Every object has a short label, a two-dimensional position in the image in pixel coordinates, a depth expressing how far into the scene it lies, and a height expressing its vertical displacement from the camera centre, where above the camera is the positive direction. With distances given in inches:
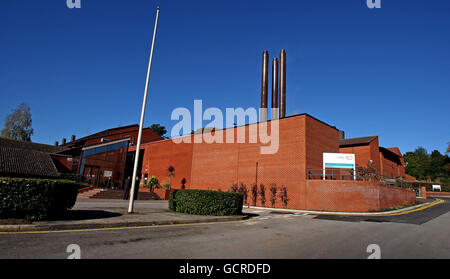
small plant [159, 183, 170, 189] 1278.9 -36.5
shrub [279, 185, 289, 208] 849.5 -37.6
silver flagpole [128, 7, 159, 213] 413.1 +92.8
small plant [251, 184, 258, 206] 940.6 -35.6
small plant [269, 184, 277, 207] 882.0 -34.2
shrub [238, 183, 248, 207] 968.3 -27.7
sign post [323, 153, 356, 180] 797.2 +85.0
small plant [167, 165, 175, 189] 1307.8 +37.7
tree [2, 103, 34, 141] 1969.7 +355.3
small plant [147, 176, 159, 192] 1279.4 -24.6
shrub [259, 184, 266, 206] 914.1 -40.2
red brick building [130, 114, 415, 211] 756.6 +49.8
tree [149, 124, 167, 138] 3242.6 +620.9
